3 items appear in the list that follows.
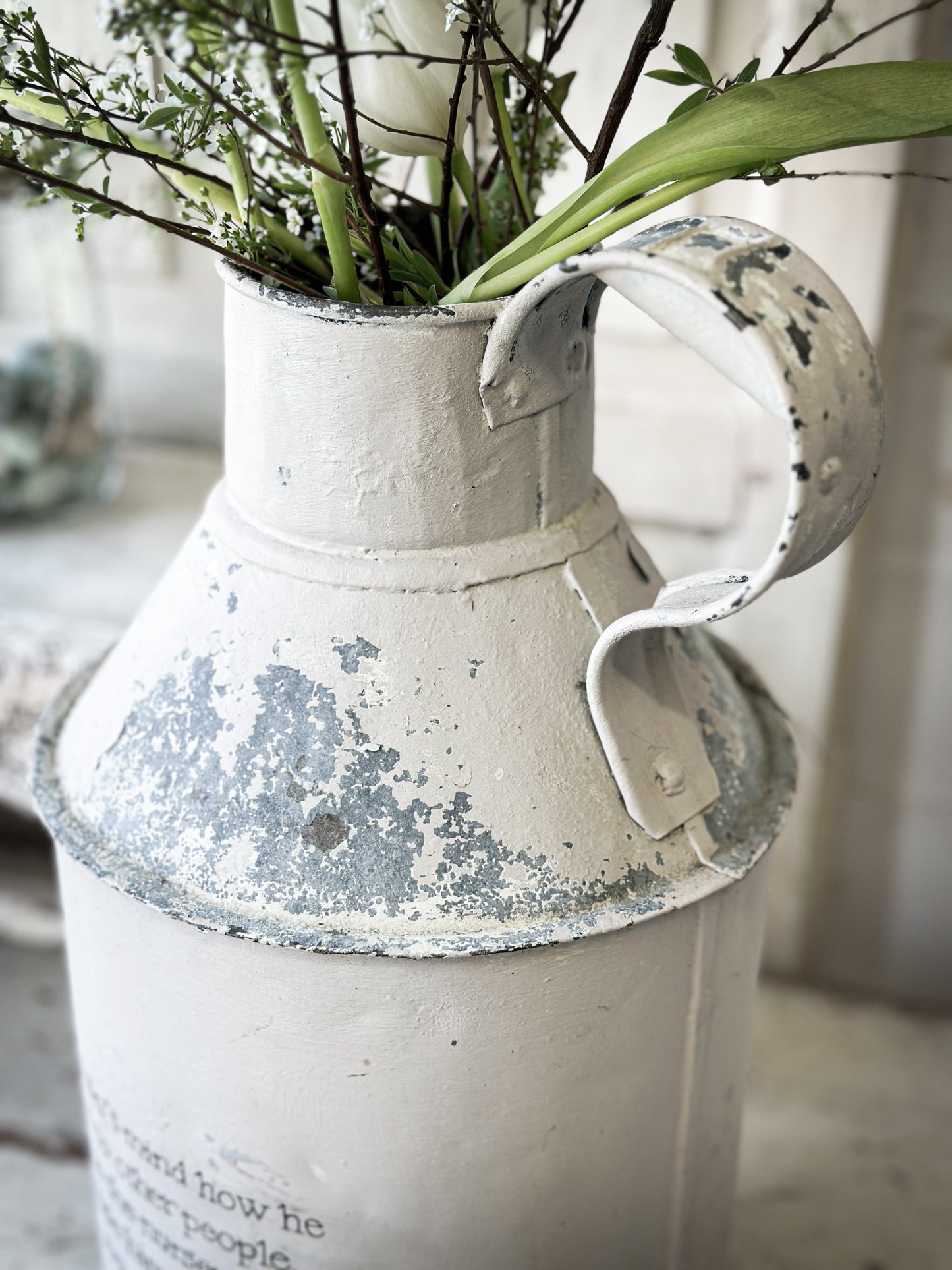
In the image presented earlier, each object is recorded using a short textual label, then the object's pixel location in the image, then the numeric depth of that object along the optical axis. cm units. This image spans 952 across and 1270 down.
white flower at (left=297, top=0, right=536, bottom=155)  58
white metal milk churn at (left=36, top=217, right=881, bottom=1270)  62
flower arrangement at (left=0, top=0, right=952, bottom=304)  55
